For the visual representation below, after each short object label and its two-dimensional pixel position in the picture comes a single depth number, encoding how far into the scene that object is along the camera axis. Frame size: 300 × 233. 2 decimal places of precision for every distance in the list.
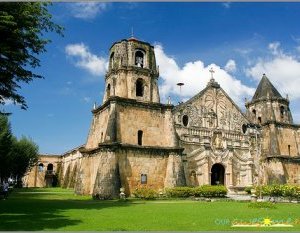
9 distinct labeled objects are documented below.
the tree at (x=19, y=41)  14.81
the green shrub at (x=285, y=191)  22.62
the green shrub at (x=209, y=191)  24.88
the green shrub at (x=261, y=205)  17.42
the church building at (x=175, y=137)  26.66
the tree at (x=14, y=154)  32.22
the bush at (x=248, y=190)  29.64
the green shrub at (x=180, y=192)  24.86
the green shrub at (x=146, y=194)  24.45
